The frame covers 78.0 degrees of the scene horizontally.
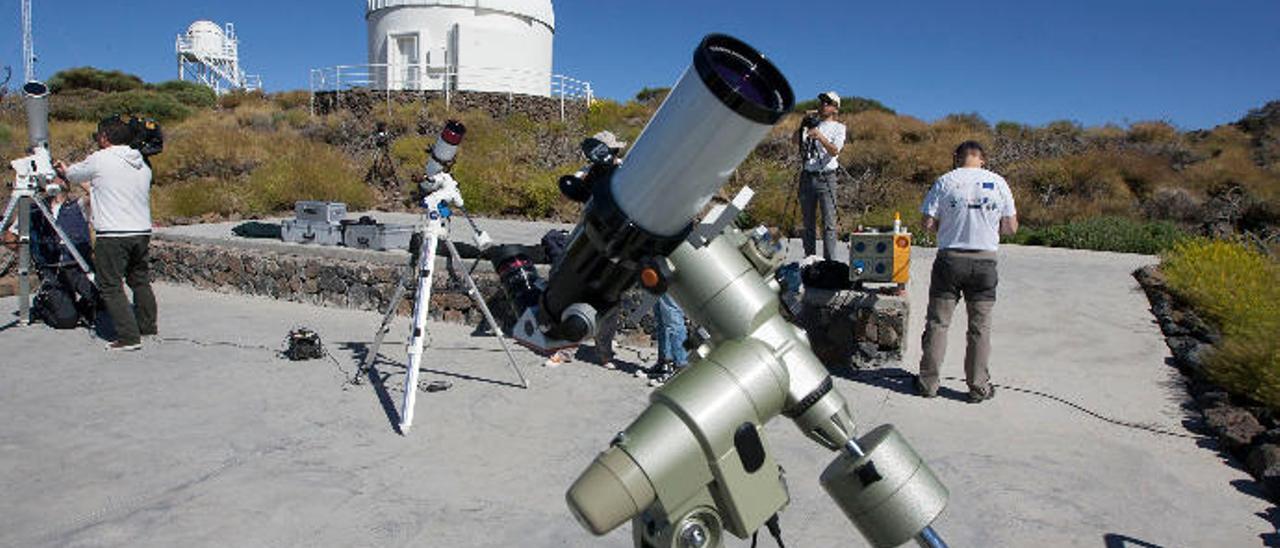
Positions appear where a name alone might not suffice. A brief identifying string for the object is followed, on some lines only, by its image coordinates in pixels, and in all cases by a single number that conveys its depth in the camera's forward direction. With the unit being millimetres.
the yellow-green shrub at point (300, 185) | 13477
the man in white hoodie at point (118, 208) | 6156
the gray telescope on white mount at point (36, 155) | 6602
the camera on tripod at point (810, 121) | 6320
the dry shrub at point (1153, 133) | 24109
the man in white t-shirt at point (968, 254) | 5109
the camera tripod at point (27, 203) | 6684
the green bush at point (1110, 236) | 11820
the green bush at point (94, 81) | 42844
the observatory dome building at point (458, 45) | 26750
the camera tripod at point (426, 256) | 4594
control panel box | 5840
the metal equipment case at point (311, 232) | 8750
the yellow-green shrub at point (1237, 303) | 5051
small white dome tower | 42250
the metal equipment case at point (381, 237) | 8359
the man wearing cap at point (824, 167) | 6574
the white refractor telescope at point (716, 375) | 1452
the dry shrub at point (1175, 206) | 15508
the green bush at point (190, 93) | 37156
